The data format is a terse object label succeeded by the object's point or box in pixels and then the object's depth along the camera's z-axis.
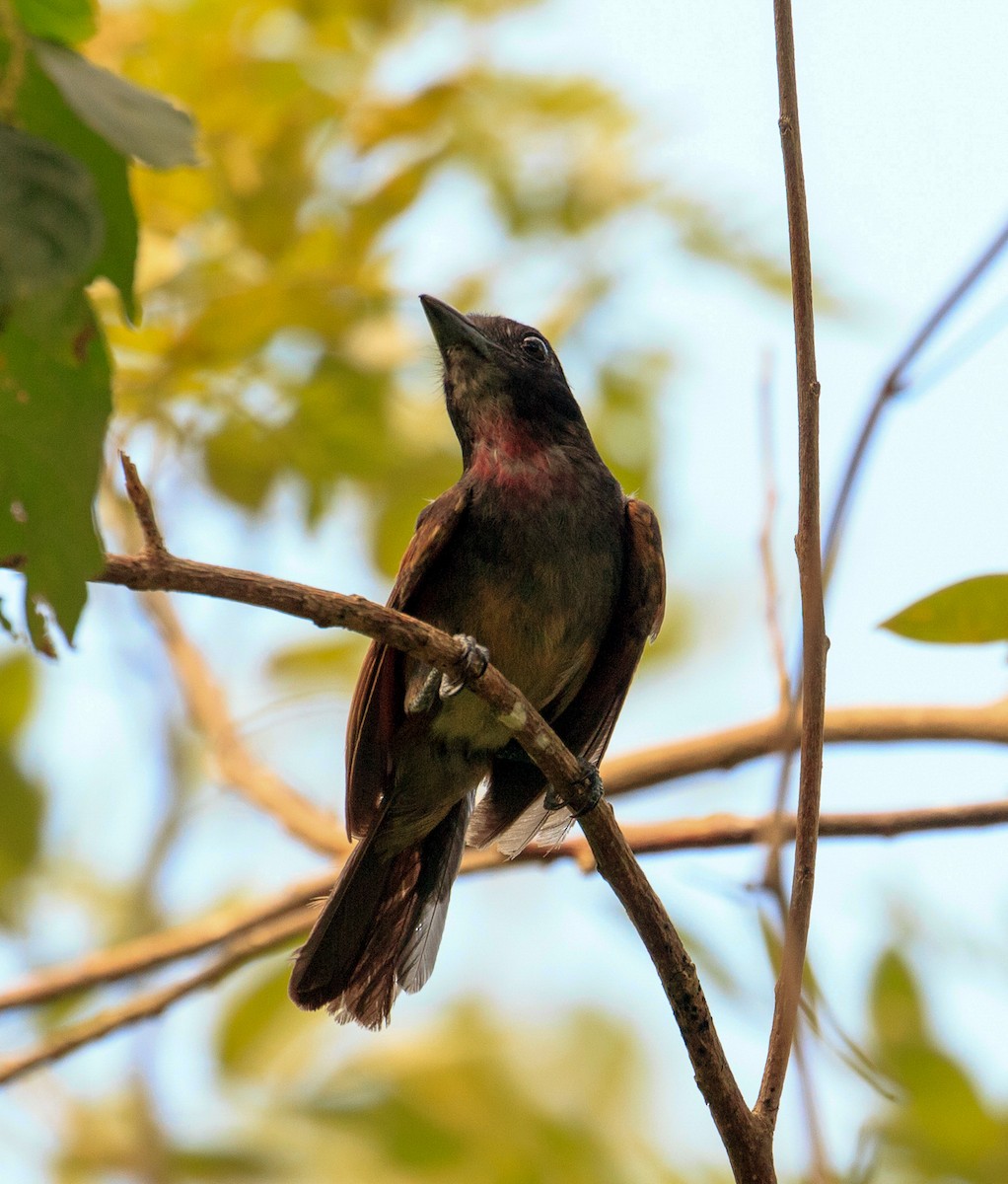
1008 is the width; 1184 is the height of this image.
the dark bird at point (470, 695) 8.30
